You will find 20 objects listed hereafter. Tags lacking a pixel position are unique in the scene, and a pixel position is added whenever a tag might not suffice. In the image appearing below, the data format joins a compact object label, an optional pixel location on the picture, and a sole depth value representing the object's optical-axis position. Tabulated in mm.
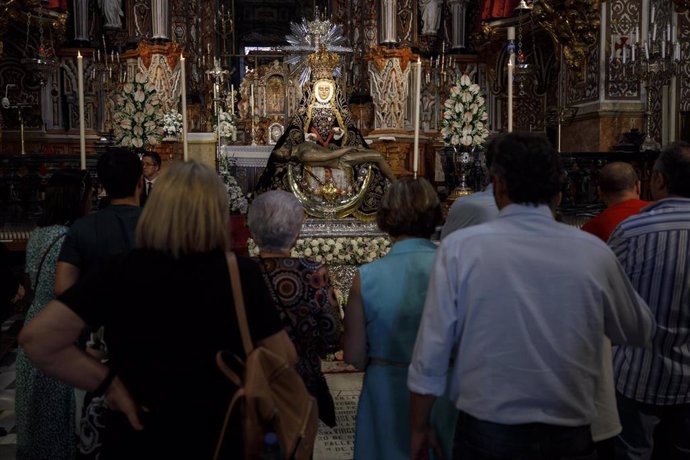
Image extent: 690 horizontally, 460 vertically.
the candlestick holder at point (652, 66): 9602
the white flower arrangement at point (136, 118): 5996
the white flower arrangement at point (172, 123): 10698
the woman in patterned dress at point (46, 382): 3637
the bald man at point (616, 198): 3754
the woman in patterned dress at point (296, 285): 2805
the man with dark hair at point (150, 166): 5863
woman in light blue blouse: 2816
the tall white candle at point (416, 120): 5540
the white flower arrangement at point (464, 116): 6930
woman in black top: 2170
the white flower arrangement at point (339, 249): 6645
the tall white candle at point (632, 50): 10555
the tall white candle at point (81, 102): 5048
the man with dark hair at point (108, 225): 3154
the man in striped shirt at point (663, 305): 3104
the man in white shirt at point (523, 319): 2207
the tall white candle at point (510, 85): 5636
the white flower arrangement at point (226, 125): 11469
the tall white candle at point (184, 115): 5568
